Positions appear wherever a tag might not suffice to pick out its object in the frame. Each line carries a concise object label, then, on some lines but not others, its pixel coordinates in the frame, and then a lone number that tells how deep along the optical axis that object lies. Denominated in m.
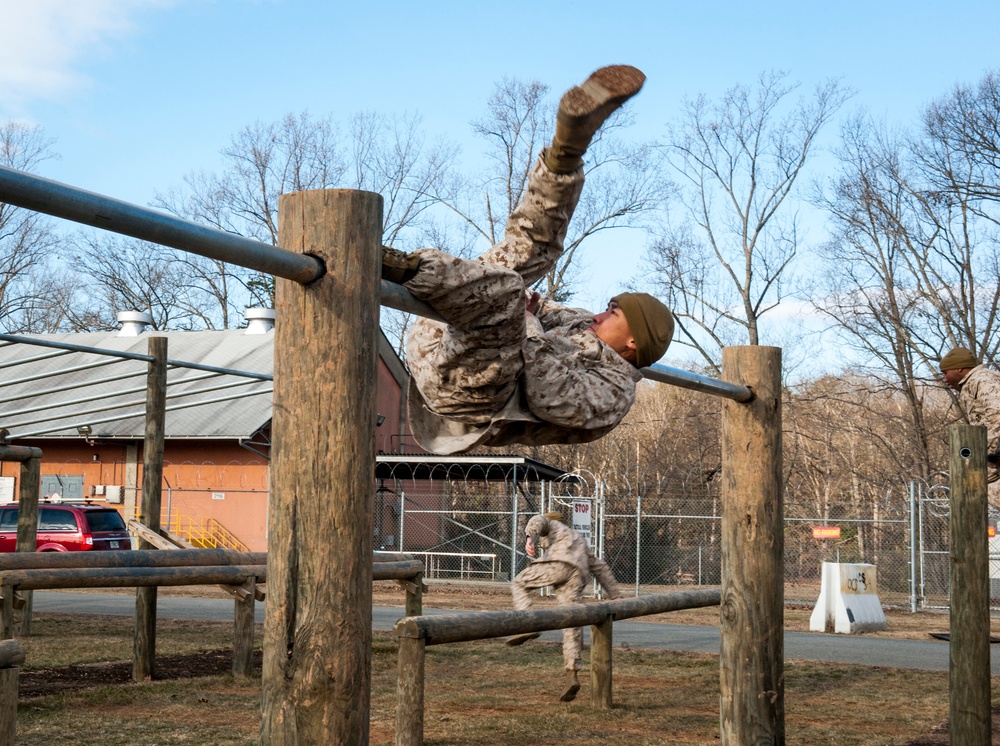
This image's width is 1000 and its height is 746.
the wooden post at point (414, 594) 9.63
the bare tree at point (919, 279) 25.27
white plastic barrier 14.70
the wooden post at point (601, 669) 7.59
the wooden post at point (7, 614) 7.84
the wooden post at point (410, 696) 5.27
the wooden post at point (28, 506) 10.41
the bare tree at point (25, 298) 34.56
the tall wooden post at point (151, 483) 8.37
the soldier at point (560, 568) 9.12
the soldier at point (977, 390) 7.17
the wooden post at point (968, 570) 5.48
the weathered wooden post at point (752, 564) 4.92
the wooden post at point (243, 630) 8.32
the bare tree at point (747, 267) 28.61
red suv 20.50
